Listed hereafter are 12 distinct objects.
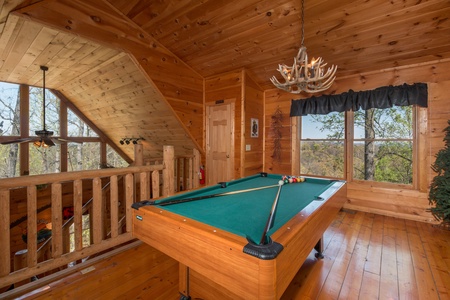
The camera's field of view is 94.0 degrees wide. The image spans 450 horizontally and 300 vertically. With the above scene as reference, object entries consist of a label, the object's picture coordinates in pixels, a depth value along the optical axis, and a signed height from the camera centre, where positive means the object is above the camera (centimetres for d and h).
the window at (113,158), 653 -31
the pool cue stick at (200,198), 149 -39
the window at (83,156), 581 -22
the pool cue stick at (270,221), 91 -39
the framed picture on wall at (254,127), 418 +42
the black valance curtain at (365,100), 310 +79
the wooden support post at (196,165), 423 -35
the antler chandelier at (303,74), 191 +70
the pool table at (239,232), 85 -43
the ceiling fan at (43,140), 305 +13
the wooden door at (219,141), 409 +14
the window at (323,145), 392 +5
